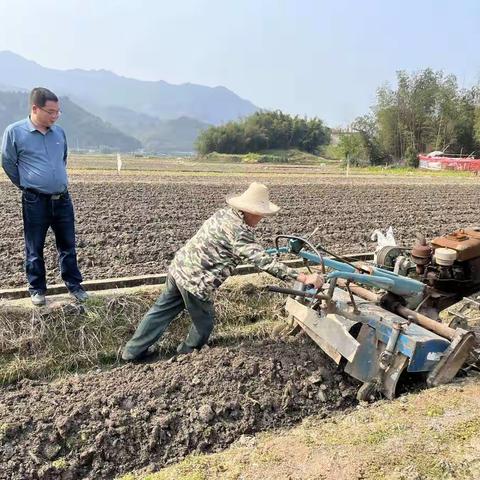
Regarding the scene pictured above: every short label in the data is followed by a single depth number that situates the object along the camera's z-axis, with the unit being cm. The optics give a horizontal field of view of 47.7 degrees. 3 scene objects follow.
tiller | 412
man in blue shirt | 461
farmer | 398
